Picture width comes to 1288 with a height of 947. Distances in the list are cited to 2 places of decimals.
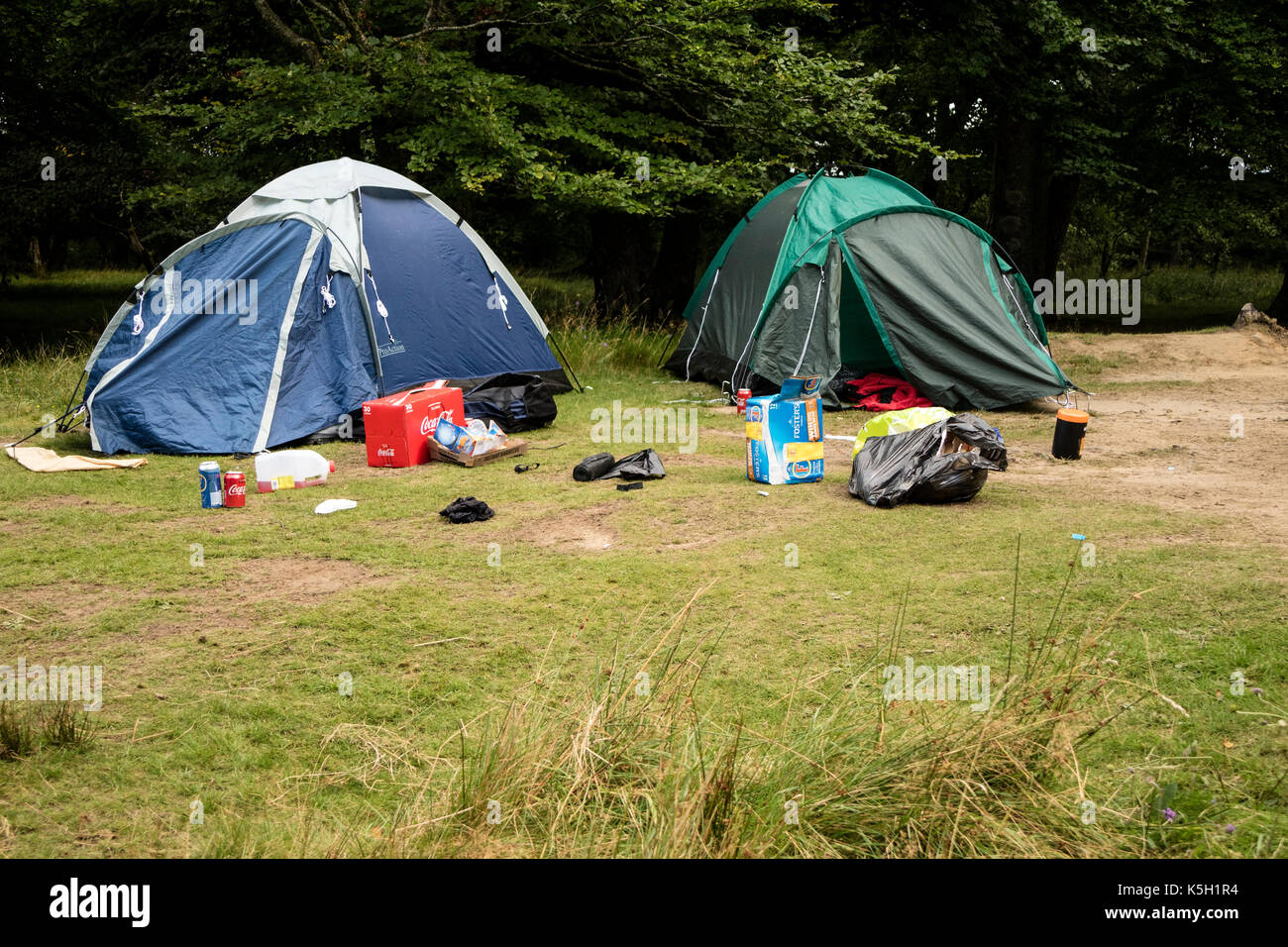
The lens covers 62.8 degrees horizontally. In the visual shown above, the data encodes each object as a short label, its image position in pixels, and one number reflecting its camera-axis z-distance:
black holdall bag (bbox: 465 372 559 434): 9.01
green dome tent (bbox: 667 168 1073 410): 9.76
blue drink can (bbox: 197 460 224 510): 6.52
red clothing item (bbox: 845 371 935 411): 9.95
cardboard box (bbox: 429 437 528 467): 7.87
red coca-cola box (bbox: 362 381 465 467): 7.79
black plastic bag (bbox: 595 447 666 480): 7.31
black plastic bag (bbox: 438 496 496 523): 6.27
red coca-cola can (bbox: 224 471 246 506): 6.59
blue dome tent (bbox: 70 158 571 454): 8.26
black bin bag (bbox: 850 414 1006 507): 6.42
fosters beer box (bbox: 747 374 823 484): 7.01
